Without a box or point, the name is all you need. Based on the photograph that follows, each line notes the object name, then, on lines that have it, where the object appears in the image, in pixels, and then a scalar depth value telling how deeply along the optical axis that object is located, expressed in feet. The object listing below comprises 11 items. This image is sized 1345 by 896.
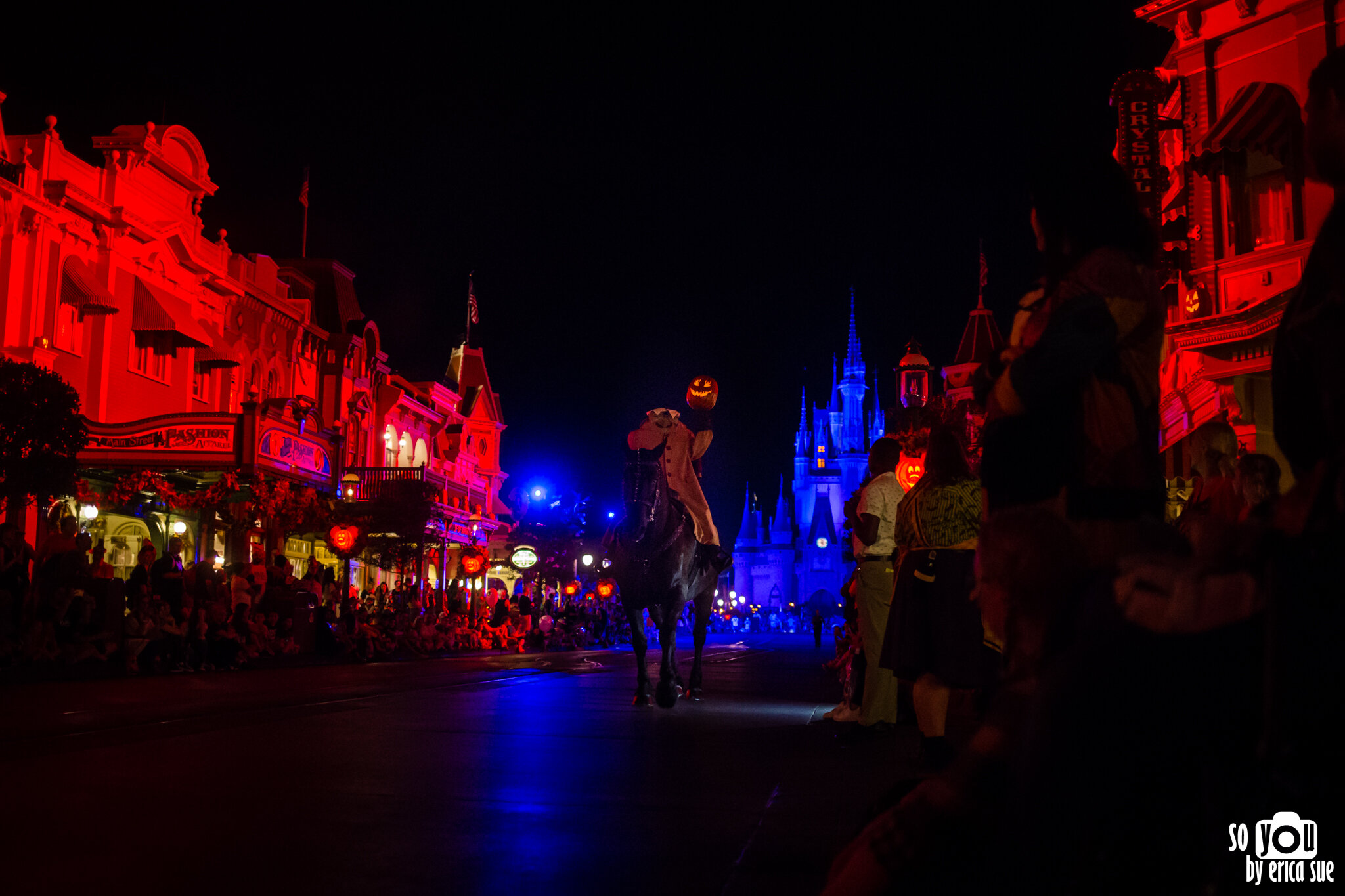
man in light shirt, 25.41
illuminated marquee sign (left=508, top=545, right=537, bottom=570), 127.13
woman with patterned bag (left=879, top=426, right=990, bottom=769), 19.85
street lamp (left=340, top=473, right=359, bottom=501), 107.24
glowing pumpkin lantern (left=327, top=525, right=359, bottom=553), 91.56
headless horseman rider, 36.94
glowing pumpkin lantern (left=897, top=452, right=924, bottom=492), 50.24
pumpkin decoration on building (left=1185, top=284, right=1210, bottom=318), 63.46
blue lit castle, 484.74
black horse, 34.14
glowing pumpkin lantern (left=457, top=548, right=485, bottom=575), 113.29
